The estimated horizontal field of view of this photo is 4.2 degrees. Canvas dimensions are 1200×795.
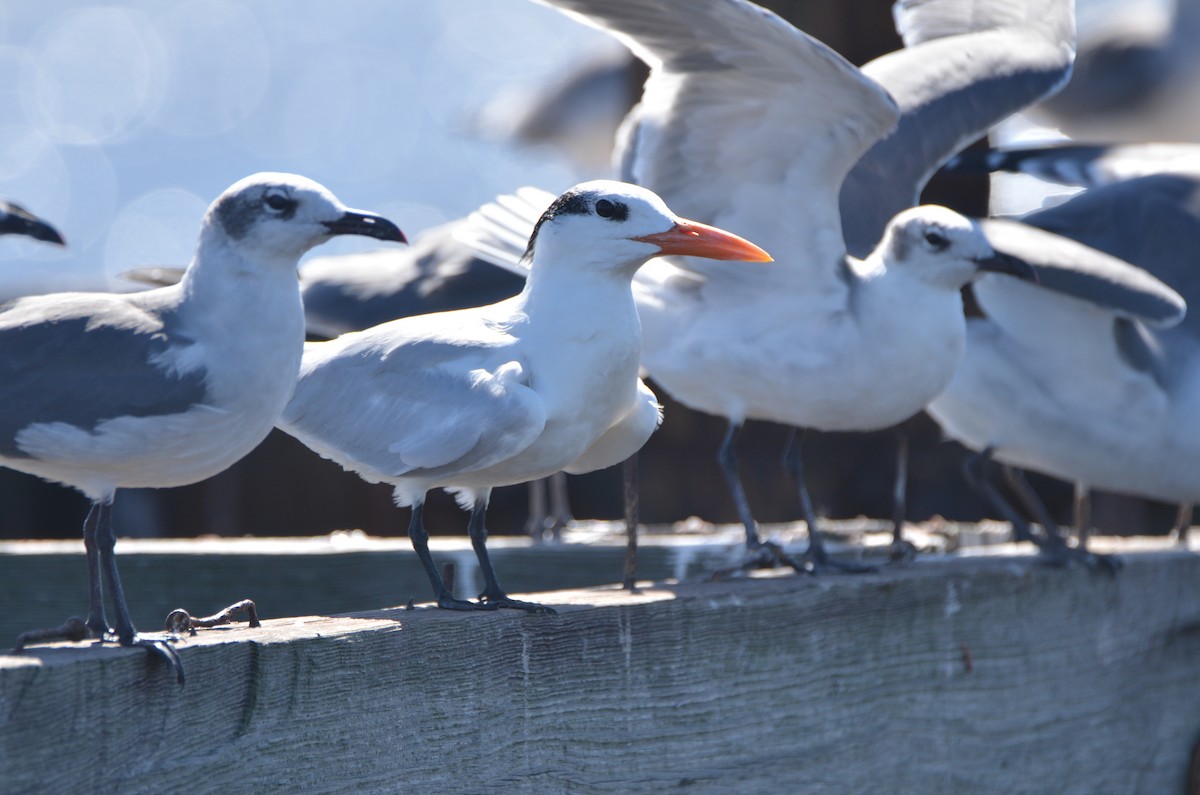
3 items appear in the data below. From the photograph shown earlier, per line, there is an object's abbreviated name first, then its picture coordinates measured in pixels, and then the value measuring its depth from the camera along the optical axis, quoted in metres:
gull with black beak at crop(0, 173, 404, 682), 7.23
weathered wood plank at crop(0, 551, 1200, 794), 7.15
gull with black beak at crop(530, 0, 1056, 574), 7.61
